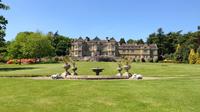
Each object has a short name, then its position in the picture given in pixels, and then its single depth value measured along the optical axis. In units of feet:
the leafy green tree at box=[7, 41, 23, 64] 135.30
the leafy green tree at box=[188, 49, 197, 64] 124.88
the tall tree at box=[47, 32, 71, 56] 194.67
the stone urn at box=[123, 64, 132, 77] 43.08
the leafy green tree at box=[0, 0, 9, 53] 67.25
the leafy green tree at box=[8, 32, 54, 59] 131.67
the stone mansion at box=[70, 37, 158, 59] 201.93
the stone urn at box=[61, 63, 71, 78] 42.25
